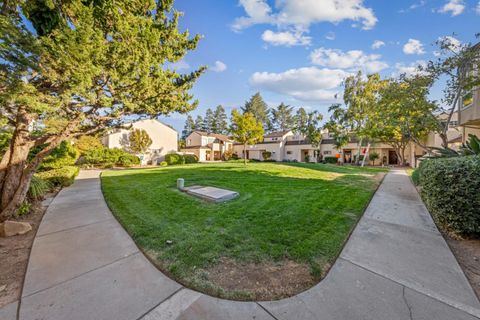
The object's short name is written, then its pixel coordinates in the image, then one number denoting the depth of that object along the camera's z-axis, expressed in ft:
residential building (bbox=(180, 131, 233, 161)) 109.09
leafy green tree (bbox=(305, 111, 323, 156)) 82.38
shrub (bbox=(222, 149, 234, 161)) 112.68
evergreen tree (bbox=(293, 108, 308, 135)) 85.66
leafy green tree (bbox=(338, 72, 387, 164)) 67.57
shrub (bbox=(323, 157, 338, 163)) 90.99
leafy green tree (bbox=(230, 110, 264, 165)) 58.13
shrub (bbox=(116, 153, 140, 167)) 67.15
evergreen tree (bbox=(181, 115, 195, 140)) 192.95
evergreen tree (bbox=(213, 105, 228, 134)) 183.21
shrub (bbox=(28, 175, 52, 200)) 19.30
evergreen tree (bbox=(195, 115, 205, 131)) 190.08
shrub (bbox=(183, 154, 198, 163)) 85.29
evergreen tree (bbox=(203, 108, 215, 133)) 186.42
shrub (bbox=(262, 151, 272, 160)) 106.83
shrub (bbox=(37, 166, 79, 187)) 27.22
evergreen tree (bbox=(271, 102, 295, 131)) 172.96
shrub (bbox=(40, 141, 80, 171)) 30.50
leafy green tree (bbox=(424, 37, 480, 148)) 23.80
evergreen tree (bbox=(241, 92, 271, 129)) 163.22
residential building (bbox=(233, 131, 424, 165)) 87.45
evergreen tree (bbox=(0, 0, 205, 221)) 12.29
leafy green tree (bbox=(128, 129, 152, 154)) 74.38
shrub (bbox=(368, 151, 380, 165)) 82.43
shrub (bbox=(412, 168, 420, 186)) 30.55
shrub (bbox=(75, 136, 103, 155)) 56.09
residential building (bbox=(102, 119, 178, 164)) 72.93
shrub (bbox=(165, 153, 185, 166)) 78.37
